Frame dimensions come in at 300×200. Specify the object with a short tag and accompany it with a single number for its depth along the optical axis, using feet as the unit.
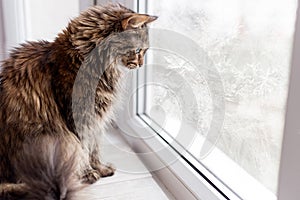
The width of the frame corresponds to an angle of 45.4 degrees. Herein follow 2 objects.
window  1.94
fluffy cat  2.02
